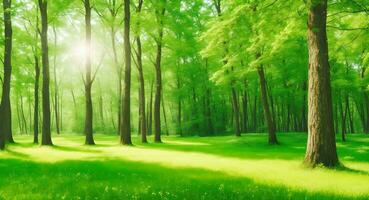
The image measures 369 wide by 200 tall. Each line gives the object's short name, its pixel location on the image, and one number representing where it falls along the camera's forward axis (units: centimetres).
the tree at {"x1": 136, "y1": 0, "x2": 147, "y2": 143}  3609
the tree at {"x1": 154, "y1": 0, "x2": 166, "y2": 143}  3653
